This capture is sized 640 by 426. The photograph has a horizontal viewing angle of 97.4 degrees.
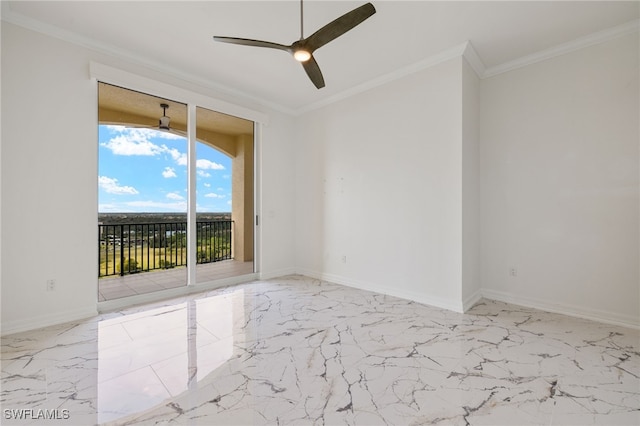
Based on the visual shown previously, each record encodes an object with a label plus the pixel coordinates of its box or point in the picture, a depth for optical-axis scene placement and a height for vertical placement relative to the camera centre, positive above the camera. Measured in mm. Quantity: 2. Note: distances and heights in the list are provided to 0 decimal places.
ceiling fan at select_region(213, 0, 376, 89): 2033 +1375
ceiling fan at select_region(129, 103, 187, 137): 3855 +1259
